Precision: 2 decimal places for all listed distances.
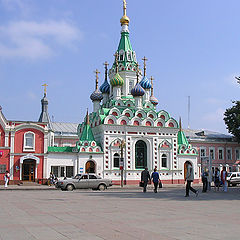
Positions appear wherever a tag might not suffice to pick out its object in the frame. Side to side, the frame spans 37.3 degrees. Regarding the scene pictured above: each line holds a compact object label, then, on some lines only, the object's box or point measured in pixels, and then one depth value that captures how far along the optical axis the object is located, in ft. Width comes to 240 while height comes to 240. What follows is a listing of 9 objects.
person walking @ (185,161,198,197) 62.44
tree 167.22
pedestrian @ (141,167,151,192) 75.43
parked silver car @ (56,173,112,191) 88.17
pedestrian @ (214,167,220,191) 84.50
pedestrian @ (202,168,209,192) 77.41
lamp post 108.21
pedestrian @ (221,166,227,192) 78.69
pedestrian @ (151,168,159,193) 72.54
